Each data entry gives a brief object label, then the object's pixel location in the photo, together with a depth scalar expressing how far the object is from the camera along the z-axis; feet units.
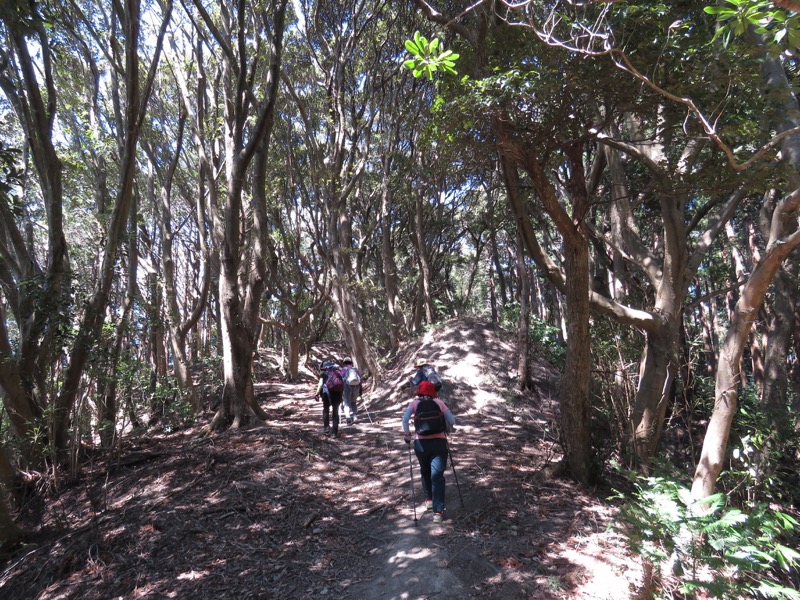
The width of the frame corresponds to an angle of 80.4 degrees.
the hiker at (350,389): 34.19
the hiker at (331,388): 30.94
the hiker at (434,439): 18.30
